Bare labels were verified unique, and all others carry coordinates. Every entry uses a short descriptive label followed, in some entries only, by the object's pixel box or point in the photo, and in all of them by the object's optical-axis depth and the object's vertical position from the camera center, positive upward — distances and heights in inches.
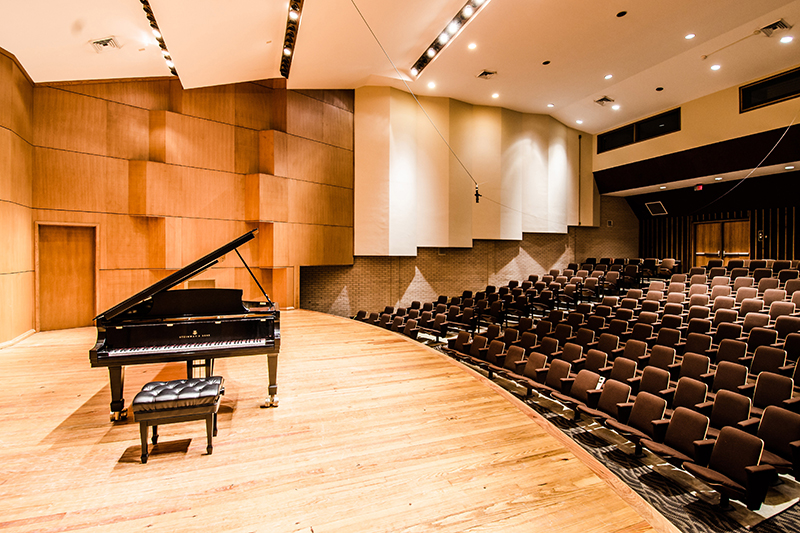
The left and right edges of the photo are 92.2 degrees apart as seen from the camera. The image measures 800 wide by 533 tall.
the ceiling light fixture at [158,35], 159.0 +106.4
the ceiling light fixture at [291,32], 186.6 +125.6
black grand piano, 97.7 -17.8
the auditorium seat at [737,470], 86.0 -48.6
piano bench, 81.1 -30.2
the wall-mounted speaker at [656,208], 435.8 +64.0
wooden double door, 378.6 +24.0
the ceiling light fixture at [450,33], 207.9 +138.6
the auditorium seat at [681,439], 98.6 -47.6
